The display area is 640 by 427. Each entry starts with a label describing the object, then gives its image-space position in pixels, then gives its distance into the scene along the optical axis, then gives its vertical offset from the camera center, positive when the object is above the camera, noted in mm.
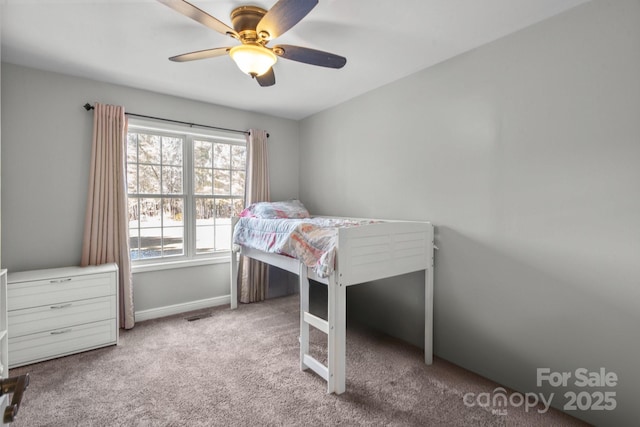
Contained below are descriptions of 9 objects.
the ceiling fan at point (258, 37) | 1457 +936
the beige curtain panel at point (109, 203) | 2812 +50
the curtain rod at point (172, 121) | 2824 +935
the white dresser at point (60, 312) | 2307 -818
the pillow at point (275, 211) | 3251 -18
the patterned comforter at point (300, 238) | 2027 -232
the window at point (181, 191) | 3244 +204
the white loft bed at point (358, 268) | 1987 -421
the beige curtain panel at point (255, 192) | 3727 +207
